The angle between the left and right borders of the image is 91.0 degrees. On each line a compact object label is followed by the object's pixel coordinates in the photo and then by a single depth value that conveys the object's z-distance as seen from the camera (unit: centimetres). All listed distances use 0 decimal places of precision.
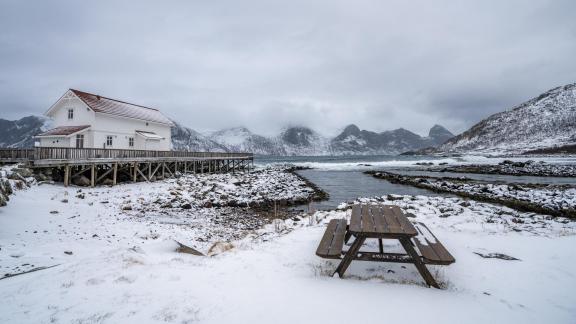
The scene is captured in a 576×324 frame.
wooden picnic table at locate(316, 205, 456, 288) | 461
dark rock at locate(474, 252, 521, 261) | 606
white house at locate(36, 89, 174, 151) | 2644
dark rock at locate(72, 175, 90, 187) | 1927
